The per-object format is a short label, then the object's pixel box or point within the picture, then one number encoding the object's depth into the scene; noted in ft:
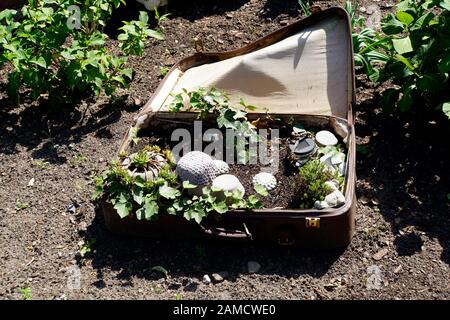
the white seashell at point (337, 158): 13.24
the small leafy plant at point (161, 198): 12.31
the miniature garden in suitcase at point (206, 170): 12.38
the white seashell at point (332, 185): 12.47
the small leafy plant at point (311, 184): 12.38
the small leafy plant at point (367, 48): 15.20
